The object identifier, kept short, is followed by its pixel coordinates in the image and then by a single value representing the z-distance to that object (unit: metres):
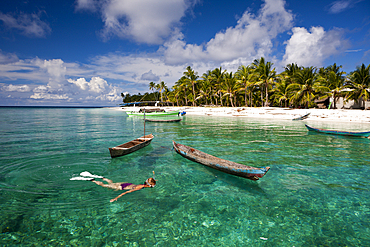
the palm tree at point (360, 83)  35.51
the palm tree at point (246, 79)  48.91
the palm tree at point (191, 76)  67.20
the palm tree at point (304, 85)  40.72
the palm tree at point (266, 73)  46.78
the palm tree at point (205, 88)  65.54
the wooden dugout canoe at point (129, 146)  10.75
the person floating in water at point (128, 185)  6.94
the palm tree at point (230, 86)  53.38
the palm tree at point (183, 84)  68.78
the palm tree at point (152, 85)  98.12
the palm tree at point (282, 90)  46.66
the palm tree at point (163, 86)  87.82
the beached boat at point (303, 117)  37.06
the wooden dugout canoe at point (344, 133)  17.20
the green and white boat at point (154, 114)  43.94
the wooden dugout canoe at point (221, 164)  6.88
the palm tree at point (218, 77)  62.79
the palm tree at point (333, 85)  38.78
